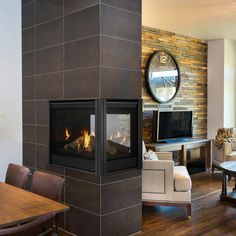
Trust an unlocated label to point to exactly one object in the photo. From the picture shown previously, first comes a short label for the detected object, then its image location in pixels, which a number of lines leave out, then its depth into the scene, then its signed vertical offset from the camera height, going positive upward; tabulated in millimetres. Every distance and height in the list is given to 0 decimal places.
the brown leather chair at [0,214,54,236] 1789 -679
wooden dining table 2013 -666
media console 5645 -695
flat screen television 5945 -289
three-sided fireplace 3090 -255
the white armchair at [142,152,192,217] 4035 -937
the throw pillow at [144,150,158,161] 4266 -614
